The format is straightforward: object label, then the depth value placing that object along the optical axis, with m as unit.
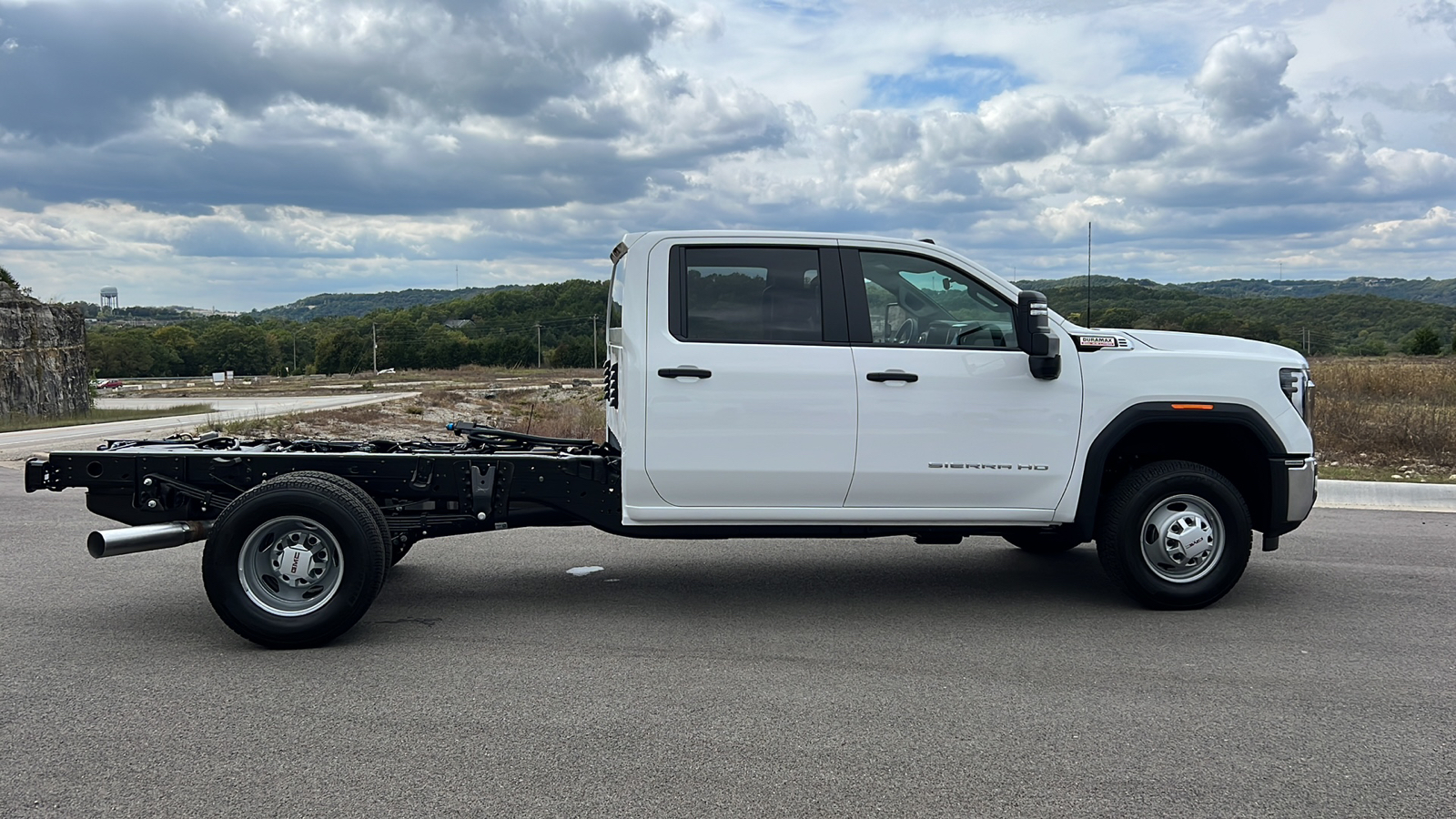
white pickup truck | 5.82
